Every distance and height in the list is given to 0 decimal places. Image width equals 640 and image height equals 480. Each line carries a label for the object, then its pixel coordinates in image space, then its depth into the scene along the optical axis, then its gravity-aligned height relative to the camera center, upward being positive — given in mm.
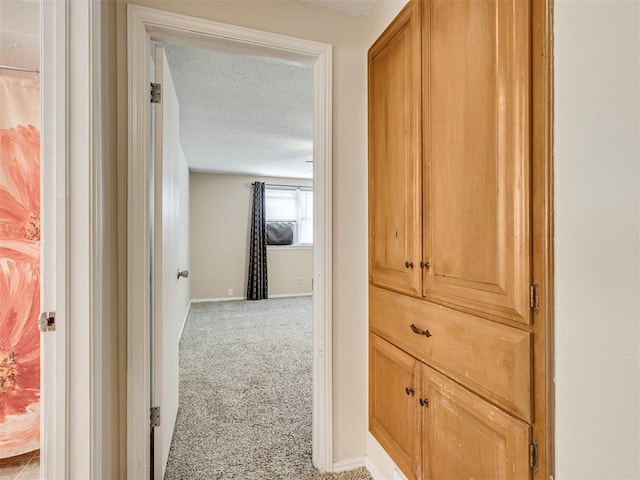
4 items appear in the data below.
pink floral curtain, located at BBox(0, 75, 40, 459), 859 -73
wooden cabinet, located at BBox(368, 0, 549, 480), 832 -9
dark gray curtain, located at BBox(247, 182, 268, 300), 6051 -235
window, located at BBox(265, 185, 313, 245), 6520 +613
